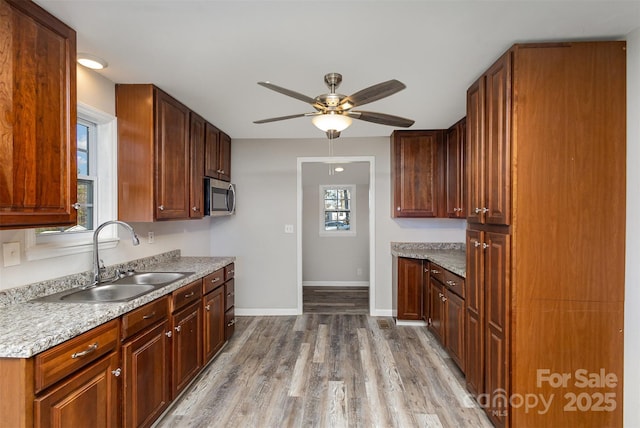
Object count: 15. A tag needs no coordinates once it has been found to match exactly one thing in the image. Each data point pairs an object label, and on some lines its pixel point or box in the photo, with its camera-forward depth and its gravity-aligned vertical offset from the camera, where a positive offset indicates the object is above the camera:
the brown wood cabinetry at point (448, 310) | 2.50 -0.87
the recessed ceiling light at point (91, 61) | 1.88 +0.97
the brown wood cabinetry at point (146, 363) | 1.65 -0.86
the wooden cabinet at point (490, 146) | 1.74 +0.43
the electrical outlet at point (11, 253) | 1.59 -0.19
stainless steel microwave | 3.19 +0.20
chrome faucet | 2.01 -0.24
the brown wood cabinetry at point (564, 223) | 1.65 -0.05
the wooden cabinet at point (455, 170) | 3.29 +0.49
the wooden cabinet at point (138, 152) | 2.31 +0.48
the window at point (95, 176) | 2.12 +0.29
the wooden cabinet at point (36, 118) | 1.34 +0.46
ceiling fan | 1.59 +0.63
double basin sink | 1.77 -0.47
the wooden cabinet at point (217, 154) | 3.27 +0.70
